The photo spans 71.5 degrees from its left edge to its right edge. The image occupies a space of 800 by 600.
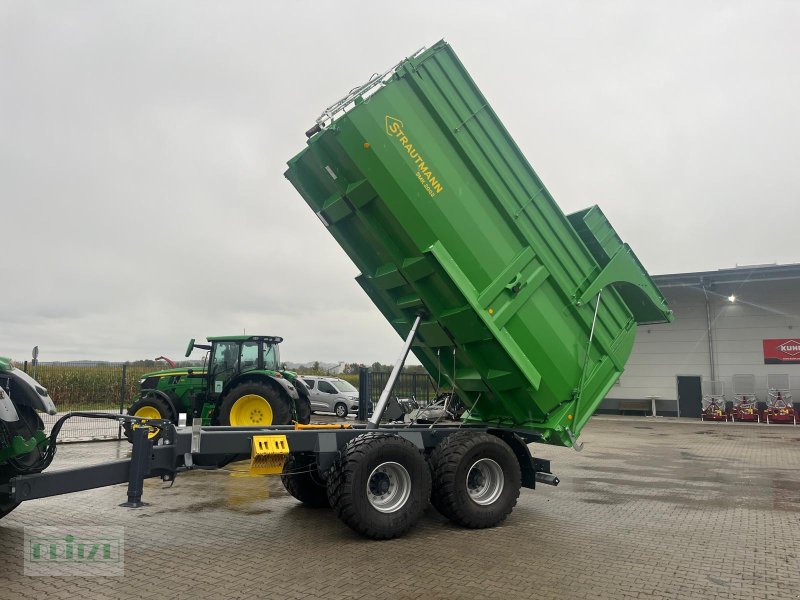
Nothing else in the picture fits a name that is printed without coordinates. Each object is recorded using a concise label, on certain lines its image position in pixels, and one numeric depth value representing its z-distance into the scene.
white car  22.27
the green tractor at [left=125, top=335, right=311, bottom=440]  10.45
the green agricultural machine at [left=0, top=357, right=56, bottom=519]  4.72
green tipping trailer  5.71
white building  23.06
